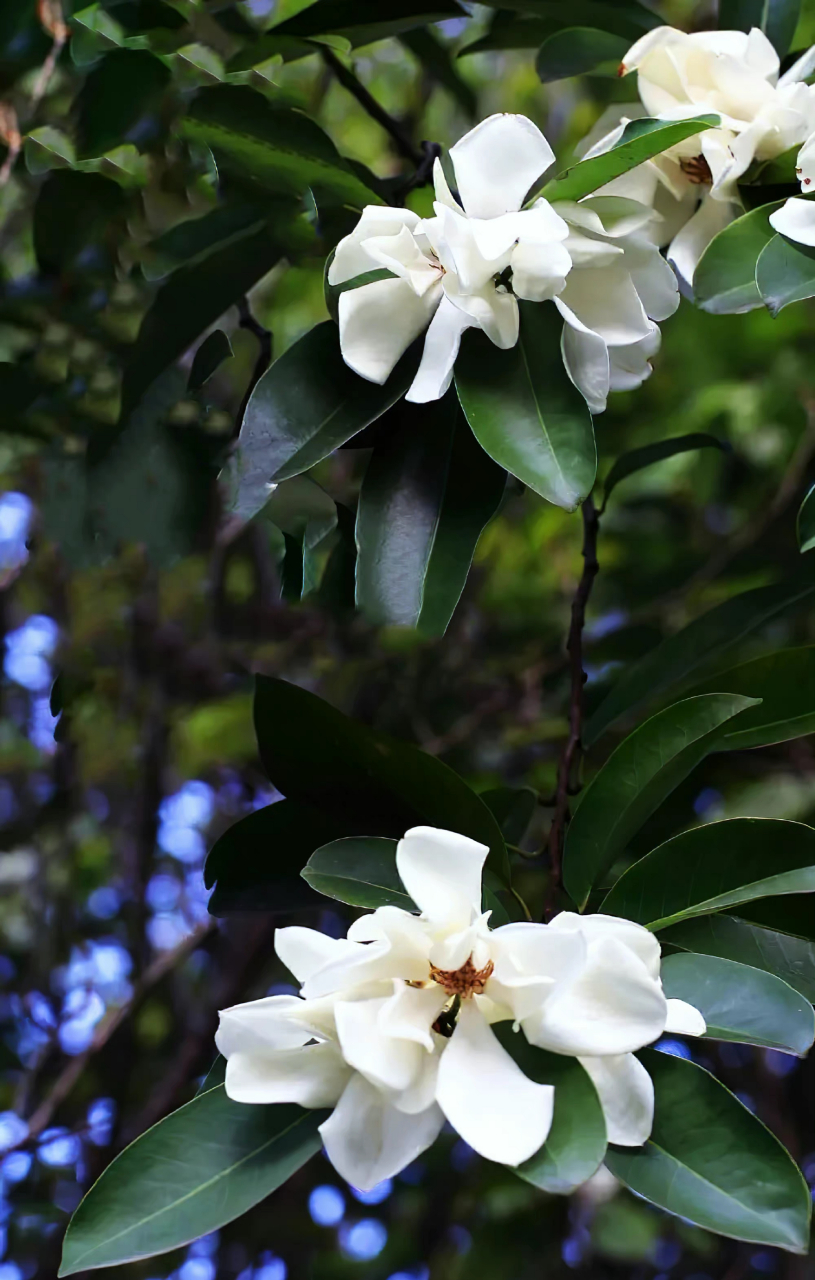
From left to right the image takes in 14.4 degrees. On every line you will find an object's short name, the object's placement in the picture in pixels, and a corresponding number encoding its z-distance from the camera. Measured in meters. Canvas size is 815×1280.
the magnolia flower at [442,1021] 0.86
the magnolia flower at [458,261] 0.93
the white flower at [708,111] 1.02
